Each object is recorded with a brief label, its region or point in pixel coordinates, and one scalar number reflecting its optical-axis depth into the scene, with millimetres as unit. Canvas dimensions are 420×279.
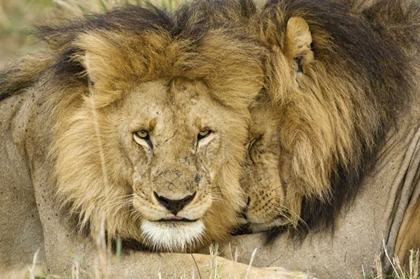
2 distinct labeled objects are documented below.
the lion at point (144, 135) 11367
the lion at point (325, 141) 12016
